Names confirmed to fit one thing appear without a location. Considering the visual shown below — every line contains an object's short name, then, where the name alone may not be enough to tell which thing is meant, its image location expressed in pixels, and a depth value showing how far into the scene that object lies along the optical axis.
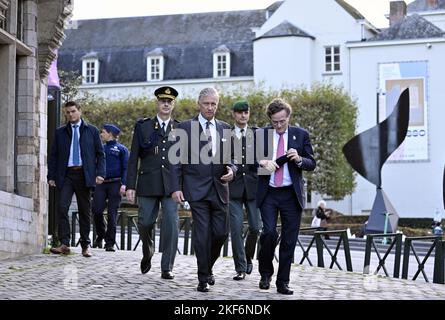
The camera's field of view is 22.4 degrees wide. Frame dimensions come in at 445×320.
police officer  17.34
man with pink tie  11.05
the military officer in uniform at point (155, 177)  12.17
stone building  15.45
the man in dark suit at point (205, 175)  11.18
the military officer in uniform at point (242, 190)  12.87
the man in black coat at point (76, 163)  15.00
